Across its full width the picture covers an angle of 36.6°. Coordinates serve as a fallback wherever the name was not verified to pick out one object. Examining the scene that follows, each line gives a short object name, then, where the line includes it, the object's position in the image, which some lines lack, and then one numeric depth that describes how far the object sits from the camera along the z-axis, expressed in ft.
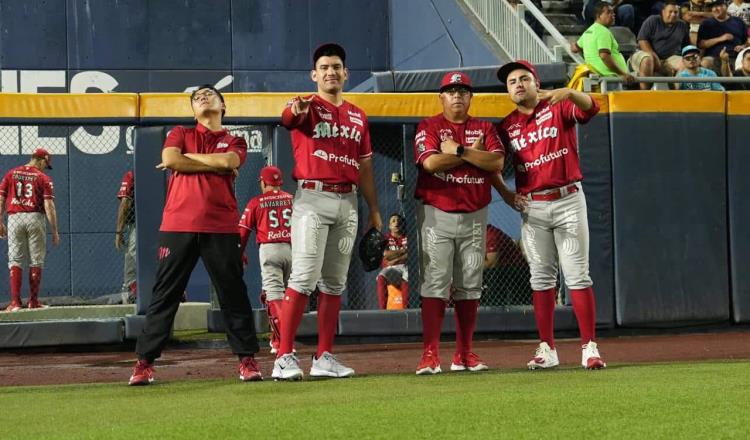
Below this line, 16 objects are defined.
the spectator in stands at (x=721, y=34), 50.72
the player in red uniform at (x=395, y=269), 39.40
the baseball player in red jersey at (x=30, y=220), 42.65
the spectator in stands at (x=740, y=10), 54.28
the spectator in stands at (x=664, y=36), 48.34
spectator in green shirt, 42.39
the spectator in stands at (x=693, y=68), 43.50
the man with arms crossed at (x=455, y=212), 24.29
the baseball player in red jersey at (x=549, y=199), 24.40
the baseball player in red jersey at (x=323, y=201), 22.61
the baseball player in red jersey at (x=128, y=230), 42.14
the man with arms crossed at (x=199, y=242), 22.53
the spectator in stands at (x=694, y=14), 53.47
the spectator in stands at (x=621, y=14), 53.36
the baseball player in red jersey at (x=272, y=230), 32.96
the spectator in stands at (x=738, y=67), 45.55
